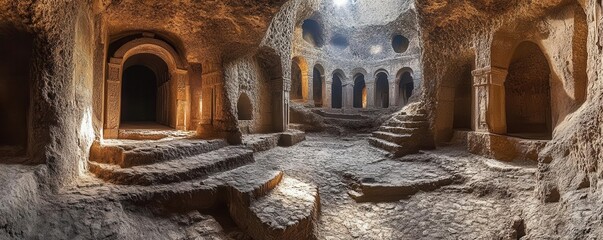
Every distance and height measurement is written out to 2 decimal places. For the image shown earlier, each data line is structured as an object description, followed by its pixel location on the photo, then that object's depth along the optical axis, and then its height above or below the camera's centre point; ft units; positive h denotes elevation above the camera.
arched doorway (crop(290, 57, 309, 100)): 64.95 +9.66
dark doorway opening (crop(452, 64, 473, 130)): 30.94 +2.05
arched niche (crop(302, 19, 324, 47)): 69.31 +20.81
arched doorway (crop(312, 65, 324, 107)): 75.71 +8.76
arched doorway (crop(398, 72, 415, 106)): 72.19 +8.83
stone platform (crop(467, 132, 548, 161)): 20.37 -1.73
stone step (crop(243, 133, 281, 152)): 27.66 -1.93
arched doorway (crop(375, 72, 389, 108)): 78.28 +8.11
